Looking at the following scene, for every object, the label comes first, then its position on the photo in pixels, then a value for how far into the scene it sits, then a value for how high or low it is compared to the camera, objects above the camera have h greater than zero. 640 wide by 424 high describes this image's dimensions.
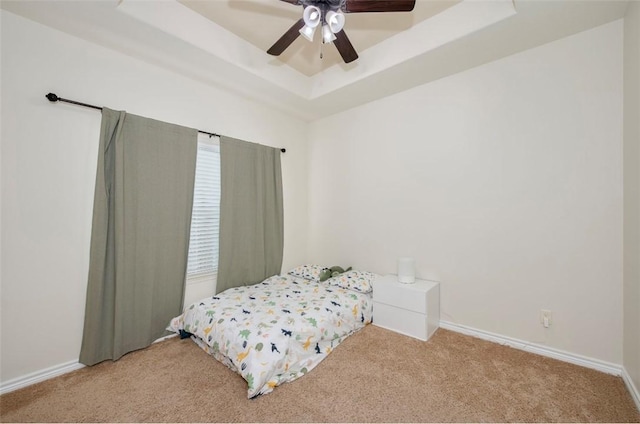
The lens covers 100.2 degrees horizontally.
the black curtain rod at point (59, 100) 1.84 +0.79
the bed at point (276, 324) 1.73 -0.81
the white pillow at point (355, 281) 2.69 -0.62
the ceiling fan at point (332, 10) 1.58 +1.28
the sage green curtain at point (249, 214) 2.79 +0.04
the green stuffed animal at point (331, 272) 3.03 -0.60
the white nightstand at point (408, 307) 2.30 -0.75
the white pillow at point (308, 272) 3.10 -0.62
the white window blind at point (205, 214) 2.63 +0.02
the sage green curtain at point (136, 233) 2.01 -0.15
